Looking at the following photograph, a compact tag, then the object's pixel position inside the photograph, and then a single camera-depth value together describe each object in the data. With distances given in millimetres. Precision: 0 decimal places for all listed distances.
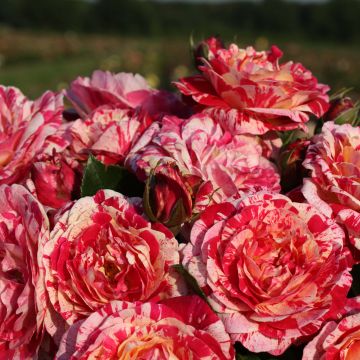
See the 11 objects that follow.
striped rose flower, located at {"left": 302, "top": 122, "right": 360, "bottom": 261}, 723
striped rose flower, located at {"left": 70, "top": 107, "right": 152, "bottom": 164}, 779
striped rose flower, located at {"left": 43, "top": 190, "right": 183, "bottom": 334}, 690
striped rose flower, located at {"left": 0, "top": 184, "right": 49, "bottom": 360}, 695
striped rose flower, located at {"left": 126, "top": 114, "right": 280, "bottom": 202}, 739
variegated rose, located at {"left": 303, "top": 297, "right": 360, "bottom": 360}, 695
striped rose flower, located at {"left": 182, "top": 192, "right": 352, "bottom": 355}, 684
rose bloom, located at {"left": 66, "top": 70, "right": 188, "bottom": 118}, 825
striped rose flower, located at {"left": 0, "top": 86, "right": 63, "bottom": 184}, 779
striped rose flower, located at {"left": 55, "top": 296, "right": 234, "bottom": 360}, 668
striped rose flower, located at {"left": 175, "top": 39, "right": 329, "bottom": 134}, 770
